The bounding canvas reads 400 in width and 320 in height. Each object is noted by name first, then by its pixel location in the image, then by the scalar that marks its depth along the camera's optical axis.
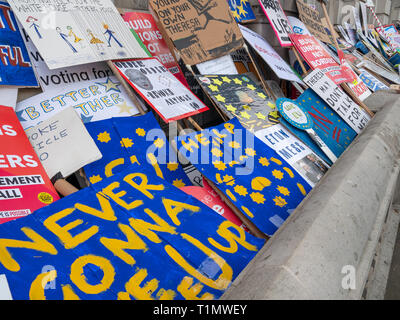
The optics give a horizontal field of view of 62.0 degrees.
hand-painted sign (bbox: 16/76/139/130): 2.13
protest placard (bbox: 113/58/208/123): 2.43
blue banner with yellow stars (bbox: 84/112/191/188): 1.99
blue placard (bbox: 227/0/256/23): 3.78
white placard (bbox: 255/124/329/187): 2.42
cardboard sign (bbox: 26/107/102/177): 1.85
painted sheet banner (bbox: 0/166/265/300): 1.23
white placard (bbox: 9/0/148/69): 2.16
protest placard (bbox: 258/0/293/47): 3.84
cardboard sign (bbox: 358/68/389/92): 4.72
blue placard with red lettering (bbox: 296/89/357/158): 2.99
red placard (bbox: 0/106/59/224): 1.62
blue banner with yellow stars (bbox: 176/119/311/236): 1.98
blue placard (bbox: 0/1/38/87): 2.10
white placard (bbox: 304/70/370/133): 3.32
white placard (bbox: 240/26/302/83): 3.46
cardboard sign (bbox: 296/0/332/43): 4.61
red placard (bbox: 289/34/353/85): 3.96
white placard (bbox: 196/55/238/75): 3.01
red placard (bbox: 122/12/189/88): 2.99
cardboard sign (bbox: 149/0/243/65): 2.91
